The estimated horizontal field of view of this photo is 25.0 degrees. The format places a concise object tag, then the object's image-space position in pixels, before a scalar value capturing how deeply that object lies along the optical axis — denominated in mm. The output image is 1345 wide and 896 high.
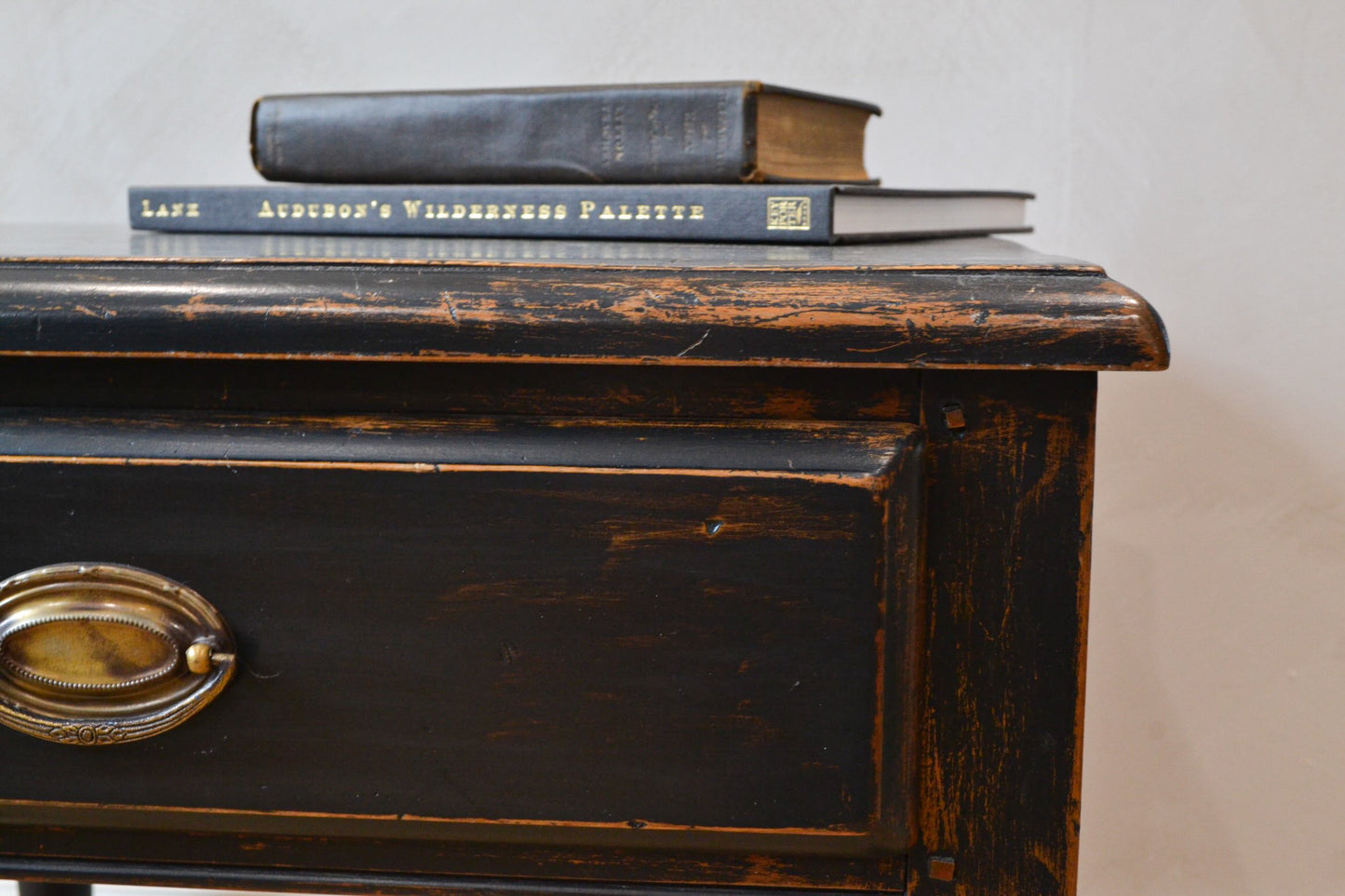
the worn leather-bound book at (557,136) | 1336
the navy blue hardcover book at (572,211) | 1295
